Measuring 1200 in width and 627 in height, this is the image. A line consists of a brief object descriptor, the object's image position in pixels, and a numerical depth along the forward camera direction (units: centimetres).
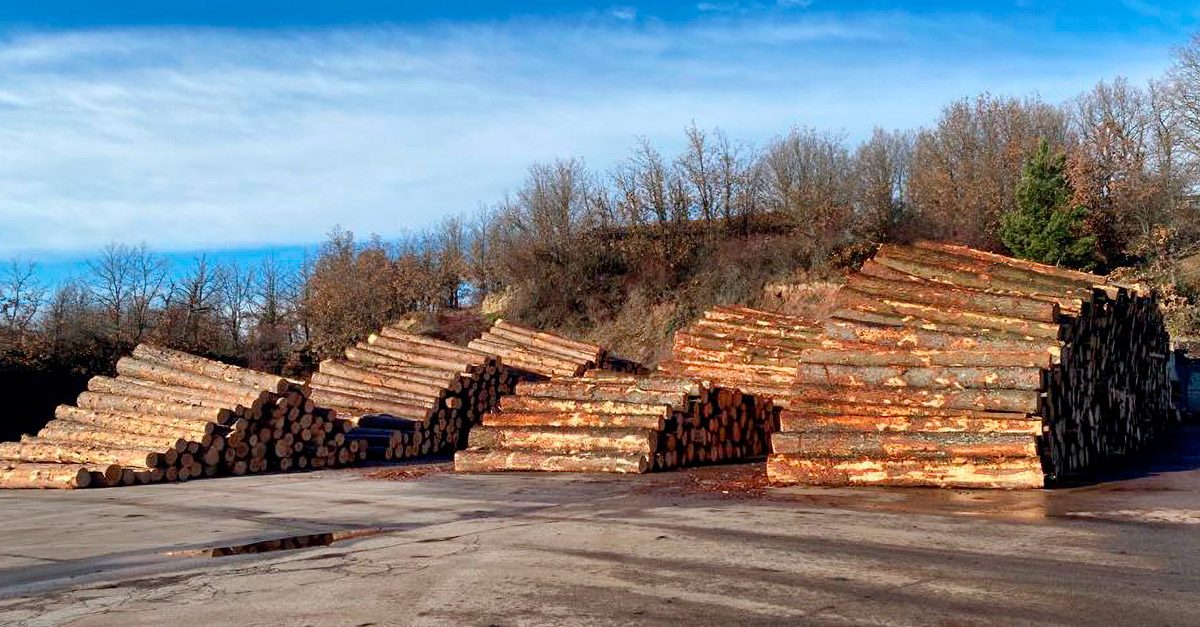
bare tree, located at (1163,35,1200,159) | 3819
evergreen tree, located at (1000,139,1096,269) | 3519
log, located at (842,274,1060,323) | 1284
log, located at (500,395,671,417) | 1503
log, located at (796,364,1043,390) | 1188
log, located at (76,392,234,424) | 1605
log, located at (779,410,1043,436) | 1159
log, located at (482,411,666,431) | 1483
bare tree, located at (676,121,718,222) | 4253
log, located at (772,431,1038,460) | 1148
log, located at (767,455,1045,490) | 1133
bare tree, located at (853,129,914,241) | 3972
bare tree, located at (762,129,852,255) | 3872
